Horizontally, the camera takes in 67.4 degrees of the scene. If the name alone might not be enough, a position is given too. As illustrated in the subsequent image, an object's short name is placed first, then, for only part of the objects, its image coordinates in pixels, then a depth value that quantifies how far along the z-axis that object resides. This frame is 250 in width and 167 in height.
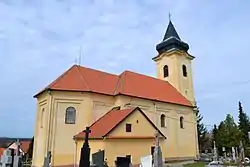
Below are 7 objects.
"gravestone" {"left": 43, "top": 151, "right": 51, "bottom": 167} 11.43
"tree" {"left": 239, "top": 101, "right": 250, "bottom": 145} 30.51
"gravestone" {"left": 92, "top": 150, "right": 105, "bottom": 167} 8.19
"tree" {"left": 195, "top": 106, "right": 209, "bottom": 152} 32.41
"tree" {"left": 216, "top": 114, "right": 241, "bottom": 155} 28.36
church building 14.45
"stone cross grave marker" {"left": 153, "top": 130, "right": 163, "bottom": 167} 8.73
